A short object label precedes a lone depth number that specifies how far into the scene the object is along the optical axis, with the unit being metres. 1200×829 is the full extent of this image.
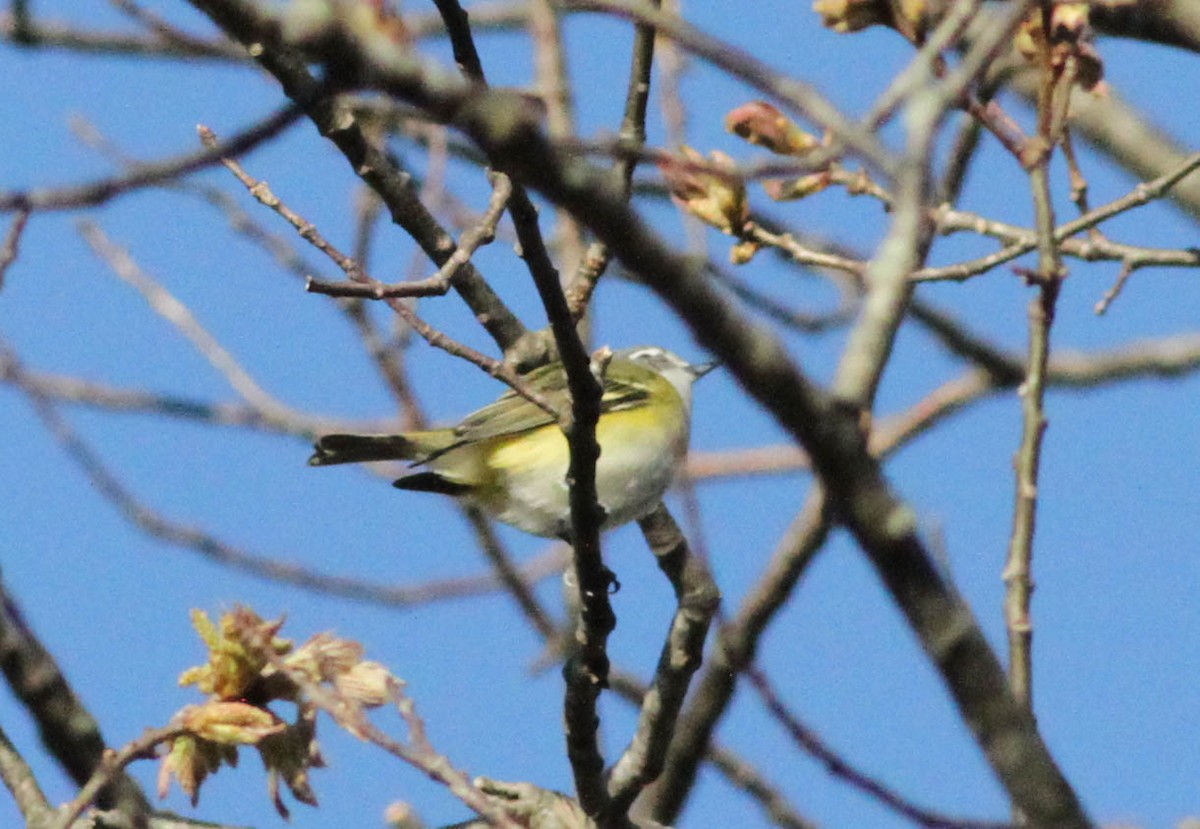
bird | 9.40
